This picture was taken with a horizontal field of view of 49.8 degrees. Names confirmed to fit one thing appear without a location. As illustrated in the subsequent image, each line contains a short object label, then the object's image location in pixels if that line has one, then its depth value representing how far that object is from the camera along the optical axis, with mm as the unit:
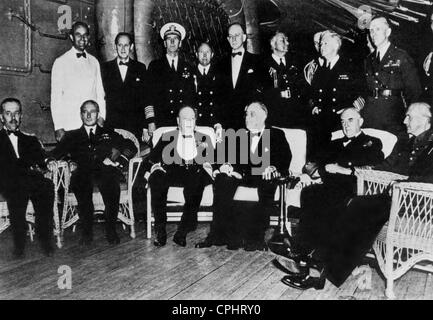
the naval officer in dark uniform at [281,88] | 4102
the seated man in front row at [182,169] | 3777
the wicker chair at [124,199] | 3658
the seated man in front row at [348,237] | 2773
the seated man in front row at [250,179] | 3637
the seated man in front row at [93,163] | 3697
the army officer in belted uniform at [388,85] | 3779
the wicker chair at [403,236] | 2639
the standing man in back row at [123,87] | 4270
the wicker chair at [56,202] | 3541
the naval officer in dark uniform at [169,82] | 4246
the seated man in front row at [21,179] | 3402
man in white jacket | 4191
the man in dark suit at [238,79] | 4070
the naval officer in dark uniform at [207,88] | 4156
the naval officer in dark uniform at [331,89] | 3863
